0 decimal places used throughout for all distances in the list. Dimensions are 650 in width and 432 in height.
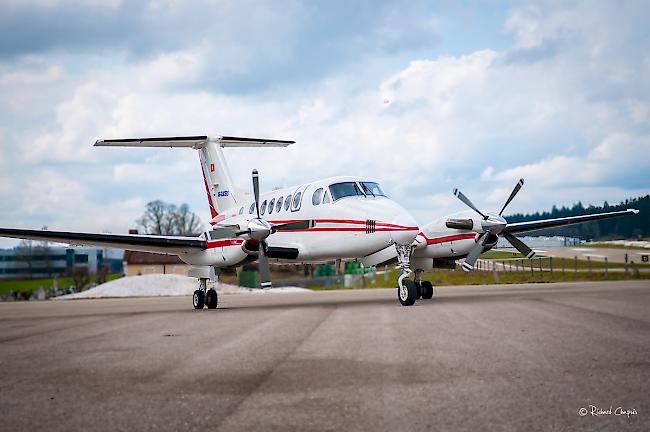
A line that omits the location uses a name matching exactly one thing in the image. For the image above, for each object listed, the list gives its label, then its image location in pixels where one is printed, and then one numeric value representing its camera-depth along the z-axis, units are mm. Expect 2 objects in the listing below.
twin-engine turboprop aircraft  23547
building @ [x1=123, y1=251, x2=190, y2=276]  85062
